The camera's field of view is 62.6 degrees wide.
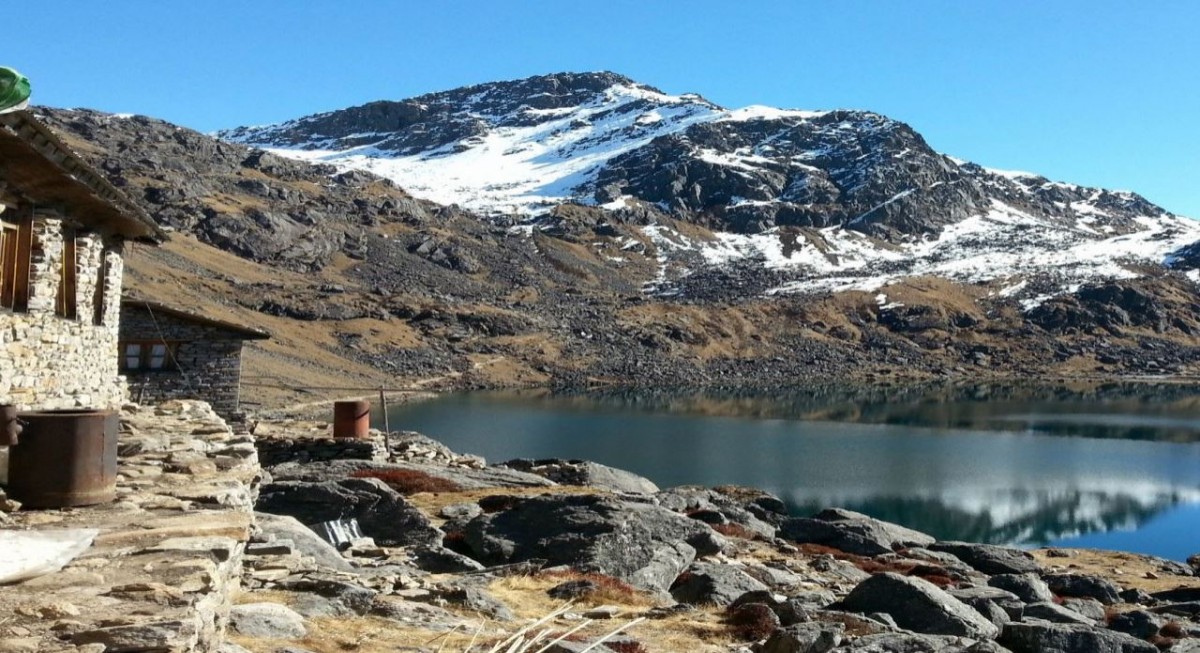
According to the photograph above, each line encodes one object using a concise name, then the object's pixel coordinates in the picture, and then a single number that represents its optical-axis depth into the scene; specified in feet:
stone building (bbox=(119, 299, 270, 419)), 99.35
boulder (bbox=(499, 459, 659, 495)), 121.60
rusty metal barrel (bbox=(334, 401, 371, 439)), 108.68
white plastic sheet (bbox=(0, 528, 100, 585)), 20.43
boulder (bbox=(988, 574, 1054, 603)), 75.36
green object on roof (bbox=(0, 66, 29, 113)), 31.04
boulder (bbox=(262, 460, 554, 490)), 87.30
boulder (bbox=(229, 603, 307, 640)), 31.37
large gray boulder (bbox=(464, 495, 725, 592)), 63.26
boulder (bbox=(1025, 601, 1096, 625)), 61.26
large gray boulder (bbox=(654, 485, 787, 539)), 100.89
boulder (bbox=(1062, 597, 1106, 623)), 71.15
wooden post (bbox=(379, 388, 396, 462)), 109.50
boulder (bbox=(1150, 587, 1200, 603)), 90.63
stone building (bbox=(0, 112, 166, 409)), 42.16
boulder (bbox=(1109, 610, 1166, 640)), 69.00
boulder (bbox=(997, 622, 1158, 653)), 49.78
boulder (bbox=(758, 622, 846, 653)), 43.88
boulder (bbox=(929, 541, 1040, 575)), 96.68
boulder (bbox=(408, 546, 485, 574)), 60.95
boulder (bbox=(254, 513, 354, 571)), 51.57
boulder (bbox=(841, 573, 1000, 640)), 54.54
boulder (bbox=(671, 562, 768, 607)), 58.49
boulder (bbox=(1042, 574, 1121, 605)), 88.38
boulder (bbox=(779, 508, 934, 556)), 101.35
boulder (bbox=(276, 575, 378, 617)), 40.37
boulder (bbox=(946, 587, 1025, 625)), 61.62
